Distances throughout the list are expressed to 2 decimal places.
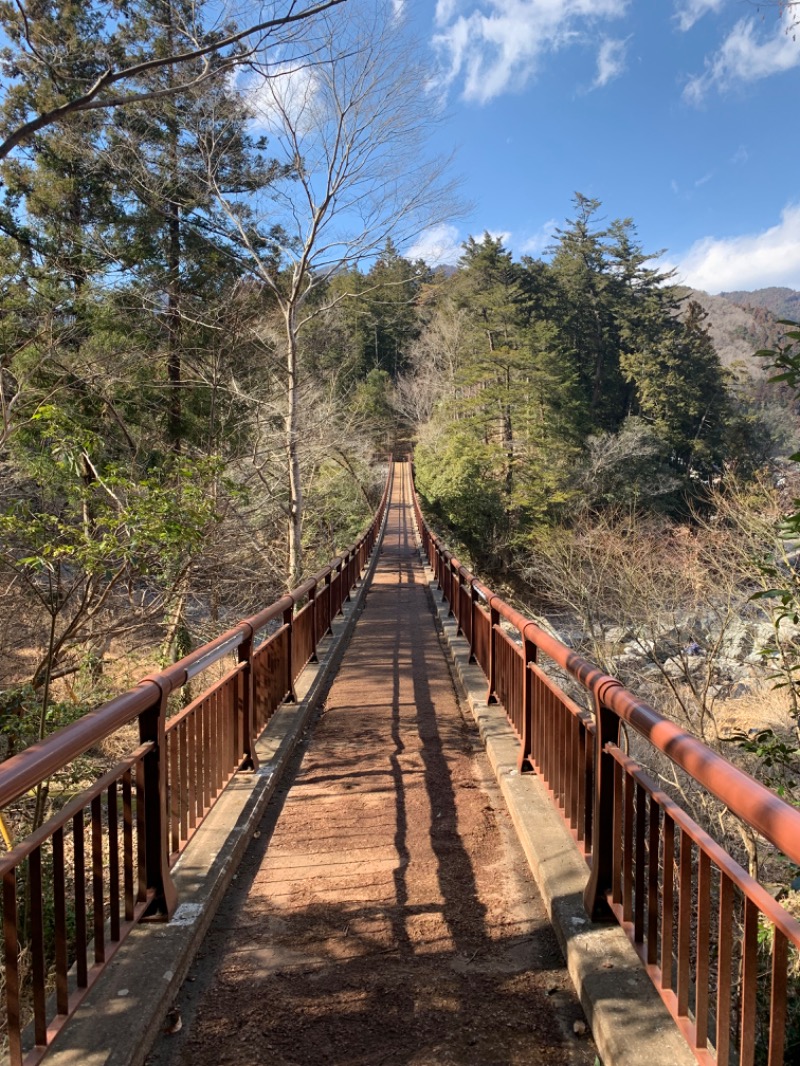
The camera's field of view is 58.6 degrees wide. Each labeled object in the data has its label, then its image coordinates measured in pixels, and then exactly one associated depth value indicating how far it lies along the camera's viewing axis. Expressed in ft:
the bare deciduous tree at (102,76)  13.97
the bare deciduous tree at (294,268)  43.68
